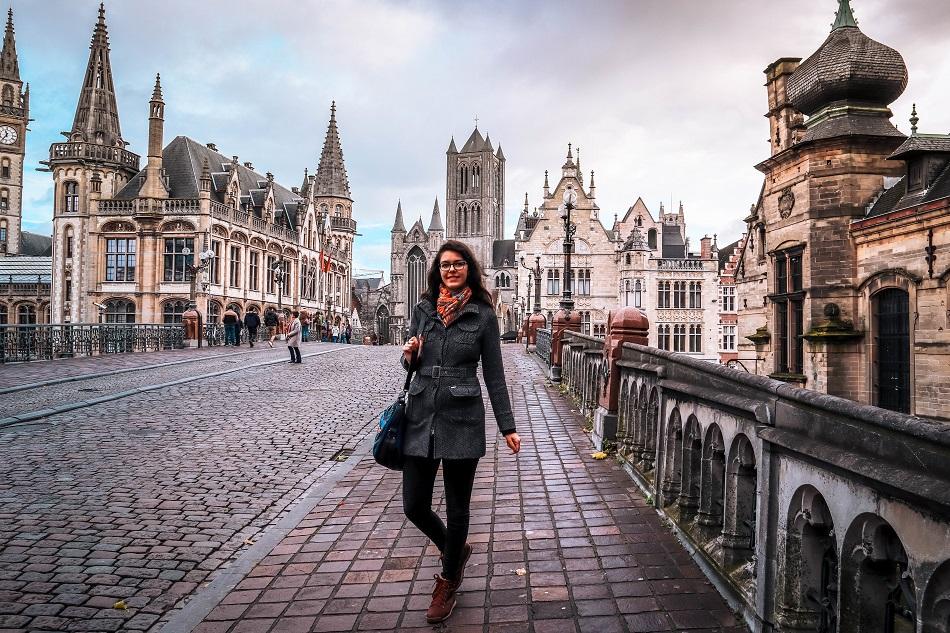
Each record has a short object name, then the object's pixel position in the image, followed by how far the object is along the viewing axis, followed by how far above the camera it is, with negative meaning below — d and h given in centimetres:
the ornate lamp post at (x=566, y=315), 1525 +8
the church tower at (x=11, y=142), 7788 +2285
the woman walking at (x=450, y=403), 340 -47
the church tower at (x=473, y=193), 8944 +1805
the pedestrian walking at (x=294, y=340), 2057 -71
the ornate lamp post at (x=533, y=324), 3147 -30
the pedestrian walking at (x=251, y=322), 2855 -16
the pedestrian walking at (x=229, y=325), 3084 -33
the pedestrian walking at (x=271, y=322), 3488 -20
